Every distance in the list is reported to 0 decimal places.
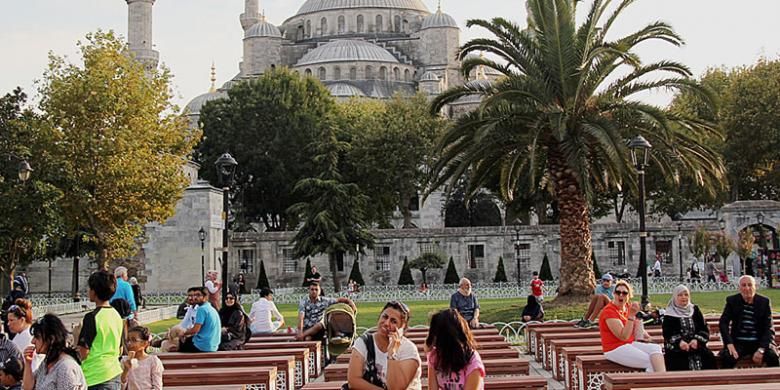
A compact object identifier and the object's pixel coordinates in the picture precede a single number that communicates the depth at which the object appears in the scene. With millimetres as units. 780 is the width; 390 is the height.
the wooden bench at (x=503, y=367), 8930
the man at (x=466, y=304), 13227
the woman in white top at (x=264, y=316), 13914
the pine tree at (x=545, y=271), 38969
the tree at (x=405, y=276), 39375
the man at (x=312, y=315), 12156
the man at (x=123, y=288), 12602
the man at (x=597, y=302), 12446
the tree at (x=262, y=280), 38312
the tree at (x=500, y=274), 39625
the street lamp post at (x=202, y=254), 34625
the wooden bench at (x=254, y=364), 9297
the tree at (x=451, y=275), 39625
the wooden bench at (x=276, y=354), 9961
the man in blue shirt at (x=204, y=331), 10156
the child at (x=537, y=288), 20047
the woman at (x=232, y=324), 11203
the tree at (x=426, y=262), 39469
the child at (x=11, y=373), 7289
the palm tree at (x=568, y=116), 18578
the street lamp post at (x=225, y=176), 15633
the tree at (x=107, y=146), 26156
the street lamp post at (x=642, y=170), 15984
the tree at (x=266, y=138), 47750
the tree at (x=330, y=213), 36938
